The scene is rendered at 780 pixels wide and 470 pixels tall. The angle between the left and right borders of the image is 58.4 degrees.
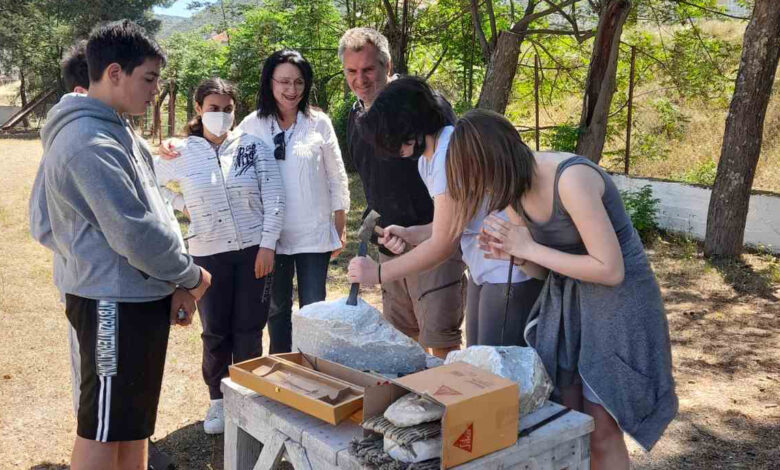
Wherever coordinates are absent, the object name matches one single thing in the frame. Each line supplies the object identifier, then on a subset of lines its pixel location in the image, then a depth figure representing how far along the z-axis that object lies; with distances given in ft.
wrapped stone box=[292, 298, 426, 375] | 6.78
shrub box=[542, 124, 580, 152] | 26.61
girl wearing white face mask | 10.09
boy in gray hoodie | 6.64
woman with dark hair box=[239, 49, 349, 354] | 10.59
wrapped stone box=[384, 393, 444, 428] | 5.12
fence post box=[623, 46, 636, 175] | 25.98
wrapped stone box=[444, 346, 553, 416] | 5.92
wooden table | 5.47
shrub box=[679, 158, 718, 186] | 27.50
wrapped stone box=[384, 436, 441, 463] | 5.04
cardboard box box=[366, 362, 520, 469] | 4.93
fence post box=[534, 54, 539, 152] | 28.58
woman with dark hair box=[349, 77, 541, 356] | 7.20
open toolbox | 5.68
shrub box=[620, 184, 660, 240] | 24.56
